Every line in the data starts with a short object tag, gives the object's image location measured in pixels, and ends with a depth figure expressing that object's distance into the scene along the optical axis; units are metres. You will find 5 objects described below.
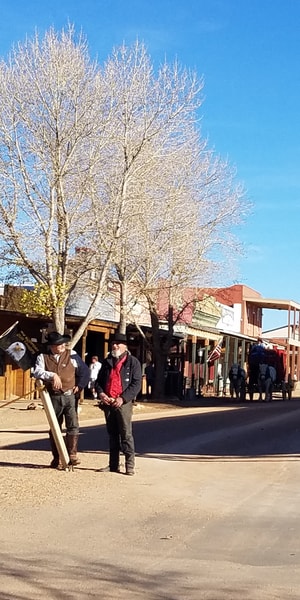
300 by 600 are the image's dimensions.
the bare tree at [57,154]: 23.45
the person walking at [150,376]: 37.69
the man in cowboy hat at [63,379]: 11.14
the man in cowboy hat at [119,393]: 11.20
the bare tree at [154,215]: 25.09
